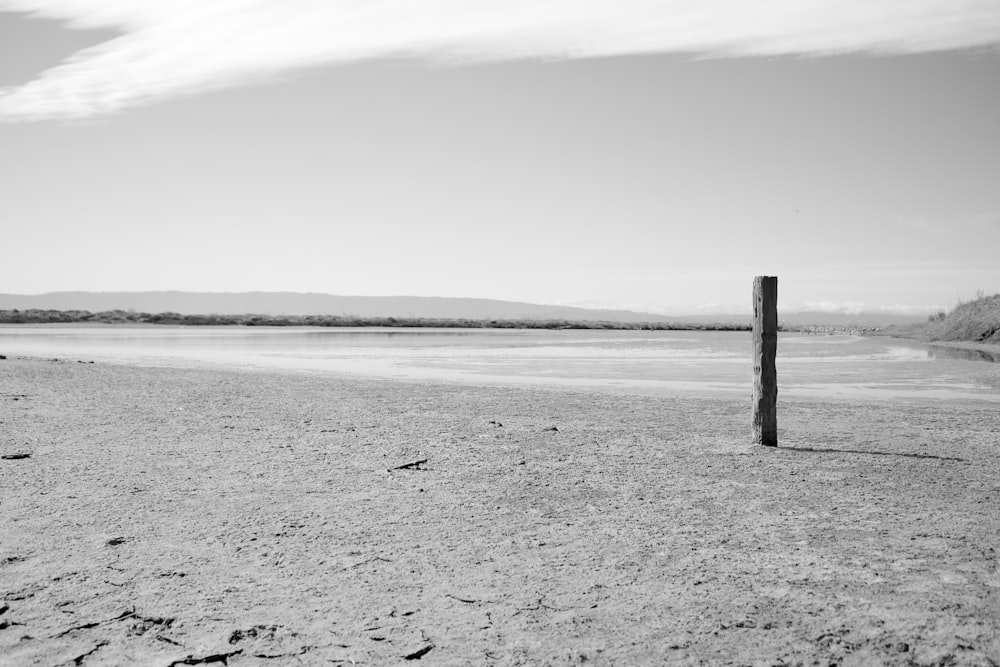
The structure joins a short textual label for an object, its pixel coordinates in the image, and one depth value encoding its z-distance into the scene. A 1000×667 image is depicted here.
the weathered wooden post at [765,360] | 9.77
